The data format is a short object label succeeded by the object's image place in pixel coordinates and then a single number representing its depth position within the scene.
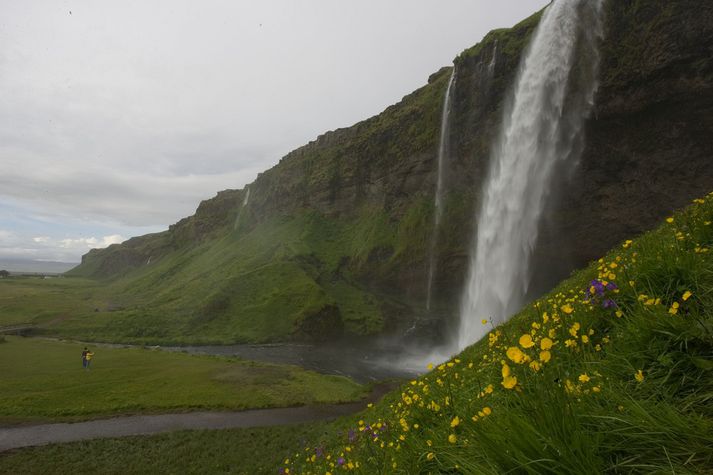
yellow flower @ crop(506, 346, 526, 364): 2.45
